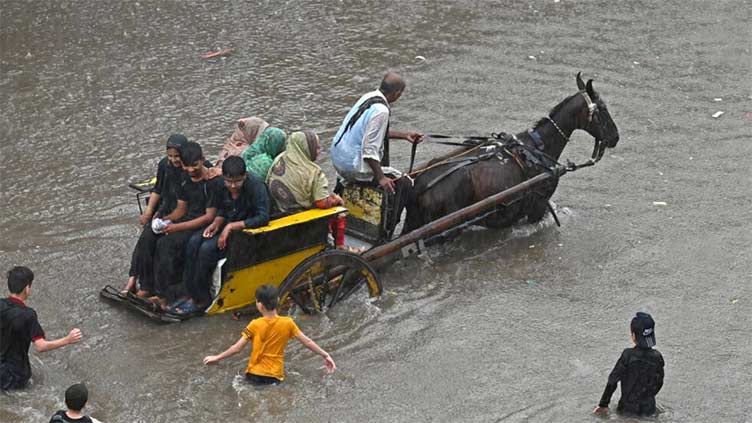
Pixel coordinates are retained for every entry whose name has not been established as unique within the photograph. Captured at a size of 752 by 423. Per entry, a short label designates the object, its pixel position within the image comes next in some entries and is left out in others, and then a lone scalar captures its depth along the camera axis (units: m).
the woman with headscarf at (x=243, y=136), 17.80
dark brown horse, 18.16
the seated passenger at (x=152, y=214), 15.96
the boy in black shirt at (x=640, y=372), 13.39
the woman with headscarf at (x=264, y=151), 16.58
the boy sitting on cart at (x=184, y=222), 15.64
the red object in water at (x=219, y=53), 29.30
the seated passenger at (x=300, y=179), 16.08
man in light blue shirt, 16.67
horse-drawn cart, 15.58
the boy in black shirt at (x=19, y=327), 13.41
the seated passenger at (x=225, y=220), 15.28
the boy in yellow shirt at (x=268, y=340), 13.81
